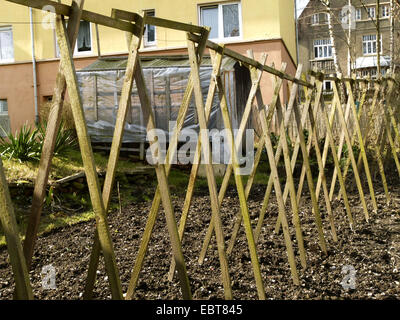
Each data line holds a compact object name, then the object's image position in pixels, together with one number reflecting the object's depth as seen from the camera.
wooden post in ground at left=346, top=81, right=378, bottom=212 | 6.59
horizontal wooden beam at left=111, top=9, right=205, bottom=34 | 2.44
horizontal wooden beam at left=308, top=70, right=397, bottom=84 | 5.39
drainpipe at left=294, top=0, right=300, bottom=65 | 17.90
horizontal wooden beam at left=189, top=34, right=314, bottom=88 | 3.33
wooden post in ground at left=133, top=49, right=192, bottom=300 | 2.56
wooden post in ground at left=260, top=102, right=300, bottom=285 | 3.84
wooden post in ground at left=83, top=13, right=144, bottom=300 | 2.39
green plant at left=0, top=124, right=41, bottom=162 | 7.18
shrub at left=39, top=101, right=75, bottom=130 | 9.74
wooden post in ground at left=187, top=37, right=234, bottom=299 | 2.94
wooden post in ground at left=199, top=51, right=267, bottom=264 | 3.95
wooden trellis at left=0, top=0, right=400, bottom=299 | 2.09
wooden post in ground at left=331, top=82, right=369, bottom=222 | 5.97
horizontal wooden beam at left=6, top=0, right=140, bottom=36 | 1.99
